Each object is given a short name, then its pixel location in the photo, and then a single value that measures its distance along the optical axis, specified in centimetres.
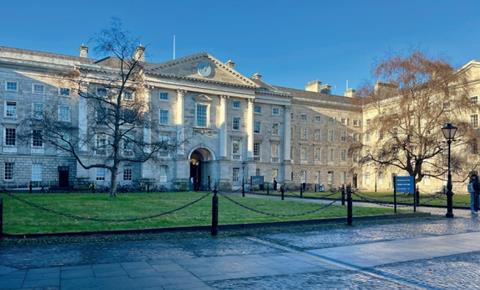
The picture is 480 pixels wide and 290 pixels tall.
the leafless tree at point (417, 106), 3806
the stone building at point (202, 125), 4500
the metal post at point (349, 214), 1440
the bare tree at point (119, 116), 2741
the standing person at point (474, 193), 2002
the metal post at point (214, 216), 1152
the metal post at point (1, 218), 991
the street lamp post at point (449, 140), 1718
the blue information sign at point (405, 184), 1895
